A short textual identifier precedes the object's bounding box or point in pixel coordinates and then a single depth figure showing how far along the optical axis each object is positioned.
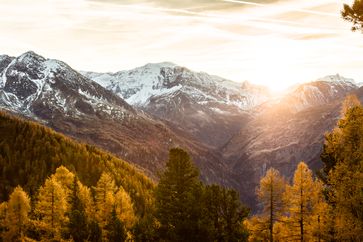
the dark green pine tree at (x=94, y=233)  37.19
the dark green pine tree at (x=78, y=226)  37.31
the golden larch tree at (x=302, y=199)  40.00
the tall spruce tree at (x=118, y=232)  35.12
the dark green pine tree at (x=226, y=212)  30.61
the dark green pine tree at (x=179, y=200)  29.34
